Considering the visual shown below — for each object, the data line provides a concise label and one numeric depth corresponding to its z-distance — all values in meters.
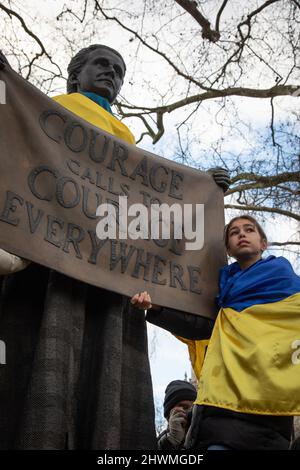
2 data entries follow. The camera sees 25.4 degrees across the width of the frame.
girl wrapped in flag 2.44
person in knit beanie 3.29
